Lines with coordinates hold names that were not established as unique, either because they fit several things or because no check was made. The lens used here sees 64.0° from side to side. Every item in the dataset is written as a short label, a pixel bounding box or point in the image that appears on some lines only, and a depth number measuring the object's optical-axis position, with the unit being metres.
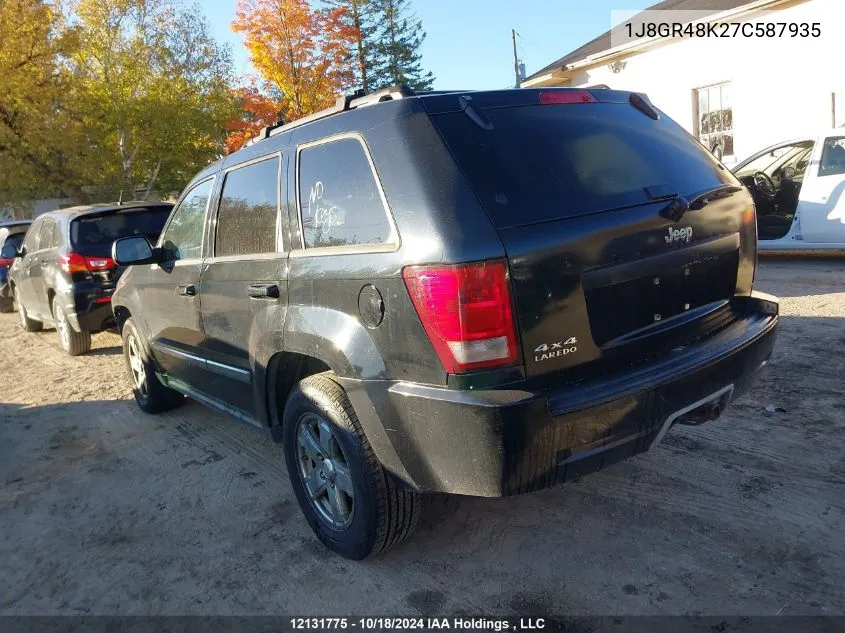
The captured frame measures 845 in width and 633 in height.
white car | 8.33
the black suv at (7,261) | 11.88
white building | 12.23
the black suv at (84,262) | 7.27
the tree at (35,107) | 21.36
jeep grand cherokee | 2.37
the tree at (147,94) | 23.80
